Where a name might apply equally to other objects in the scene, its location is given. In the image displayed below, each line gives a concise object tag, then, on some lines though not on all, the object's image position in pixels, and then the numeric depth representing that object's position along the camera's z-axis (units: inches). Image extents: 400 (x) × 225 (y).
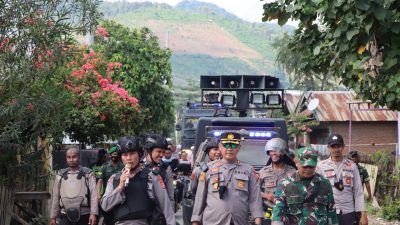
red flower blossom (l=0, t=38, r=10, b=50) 417.1
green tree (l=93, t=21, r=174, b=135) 1227.9
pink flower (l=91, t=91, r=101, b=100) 812.0
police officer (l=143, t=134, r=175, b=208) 408.2
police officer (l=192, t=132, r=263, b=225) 358.6
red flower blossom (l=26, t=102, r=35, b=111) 419.8
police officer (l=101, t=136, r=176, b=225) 332.2
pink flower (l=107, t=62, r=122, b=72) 911.8
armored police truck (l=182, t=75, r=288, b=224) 556.7
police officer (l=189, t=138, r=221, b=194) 402.3
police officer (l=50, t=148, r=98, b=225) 424.8
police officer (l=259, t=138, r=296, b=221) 429.1
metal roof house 1499.8
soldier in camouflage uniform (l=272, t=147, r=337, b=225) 317.1
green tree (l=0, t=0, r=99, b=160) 415.5
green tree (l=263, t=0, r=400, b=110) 386.0
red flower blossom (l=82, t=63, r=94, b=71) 842.2
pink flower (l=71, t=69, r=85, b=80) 808.4
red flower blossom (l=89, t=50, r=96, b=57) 882.3
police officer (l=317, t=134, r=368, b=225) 437.1
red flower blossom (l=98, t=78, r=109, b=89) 846.5
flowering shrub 798.5
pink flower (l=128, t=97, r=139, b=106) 881.5
